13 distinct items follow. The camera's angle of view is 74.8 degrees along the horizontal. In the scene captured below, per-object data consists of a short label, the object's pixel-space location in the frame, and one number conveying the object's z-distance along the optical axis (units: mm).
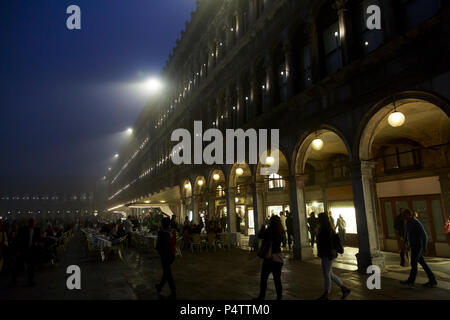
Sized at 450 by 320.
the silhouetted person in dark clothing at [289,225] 14555
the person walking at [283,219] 15323
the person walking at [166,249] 6848
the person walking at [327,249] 6180
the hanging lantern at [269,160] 12957
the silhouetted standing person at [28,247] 8703
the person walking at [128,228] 18422
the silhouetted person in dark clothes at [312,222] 14324
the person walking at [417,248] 7164
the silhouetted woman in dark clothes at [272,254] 5918
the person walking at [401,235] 10156
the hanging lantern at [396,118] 8103
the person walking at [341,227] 15117
